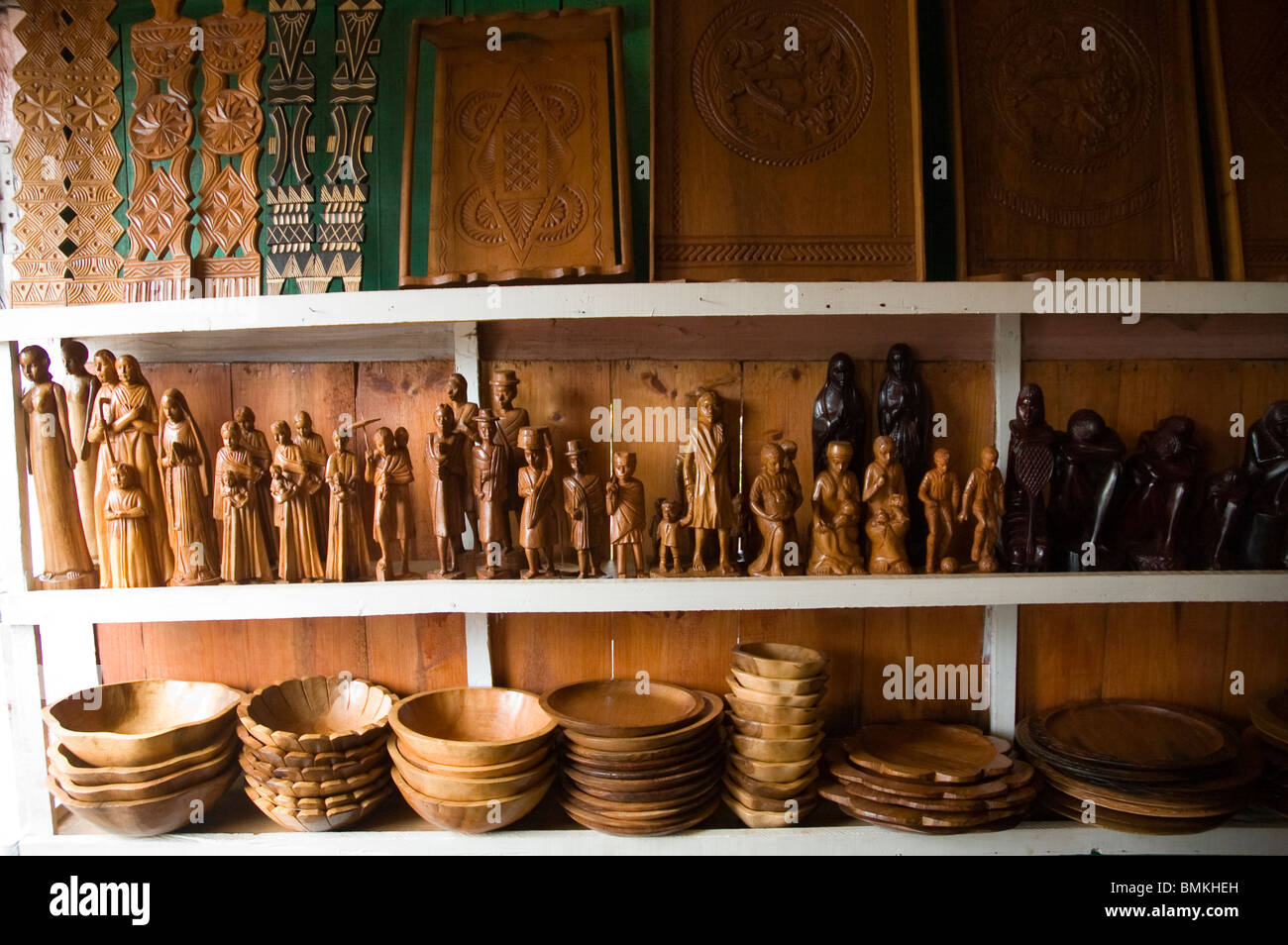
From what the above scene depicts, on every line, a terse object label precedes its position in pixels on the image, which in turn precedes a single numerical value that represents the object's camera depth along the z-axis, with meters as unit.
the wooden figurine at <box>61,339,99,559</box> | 1.50
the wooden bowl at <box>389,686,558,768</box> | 1.59
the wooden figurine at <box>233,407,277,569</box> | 1.50
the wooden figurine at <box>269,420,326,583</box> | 1.48
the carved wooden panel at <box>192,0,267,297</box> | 1.60
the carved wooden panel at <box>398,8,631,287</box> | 1.57
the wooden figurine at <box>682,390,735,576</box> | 1.49
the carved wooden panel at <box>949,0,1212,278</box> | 1.52
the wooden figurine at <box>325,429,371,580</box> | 1.48
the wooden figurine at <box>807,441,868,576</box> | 1.48
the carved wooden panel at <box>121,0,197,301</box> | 1.59
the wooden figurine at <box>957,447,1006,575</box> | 1.47
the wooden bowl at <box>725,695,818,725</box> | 1.46
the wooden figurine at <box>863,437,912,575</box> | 1.47
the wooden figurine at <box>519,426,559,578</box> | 1.48
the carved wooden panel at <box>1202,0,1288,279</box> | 1.52
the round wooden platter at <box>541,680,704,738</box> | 1.56
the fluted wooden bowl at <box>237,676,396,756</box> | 1.59
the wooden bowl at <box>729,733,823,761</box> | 1.46
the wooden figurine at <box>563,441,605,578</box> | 1.49
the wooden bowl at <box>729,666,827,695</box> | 1.46
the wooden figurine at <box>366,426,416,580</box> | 1.48
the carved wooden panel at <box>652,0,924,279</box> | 1.50
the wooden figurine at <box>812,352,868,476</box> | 1.56
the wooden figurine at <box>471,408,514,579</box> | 1.49
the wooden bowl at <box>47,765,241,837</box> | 1.40
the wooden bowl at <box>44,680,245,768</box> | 1.43
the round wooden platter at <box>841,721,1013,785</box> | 1.43
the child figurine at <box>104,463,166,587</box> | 1.46
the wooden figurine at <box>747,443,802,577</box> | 1.48
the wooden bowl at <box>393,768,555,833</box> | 1.41
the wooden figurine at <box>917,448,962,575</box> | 1.48
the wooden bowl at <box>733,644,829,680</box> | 1.49
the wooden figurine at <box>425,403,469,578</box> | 1.48
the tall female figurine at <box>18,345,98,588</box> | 1.47
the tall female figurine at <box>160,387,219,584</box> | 1.48
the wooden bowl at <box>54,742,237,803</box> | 1.39
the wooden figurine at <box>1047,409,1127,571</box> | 1.49
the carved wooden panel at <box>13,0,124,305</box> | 1.57
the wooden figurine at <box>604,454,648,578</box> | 1.48
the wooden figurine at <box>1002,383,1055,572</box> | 1.48
